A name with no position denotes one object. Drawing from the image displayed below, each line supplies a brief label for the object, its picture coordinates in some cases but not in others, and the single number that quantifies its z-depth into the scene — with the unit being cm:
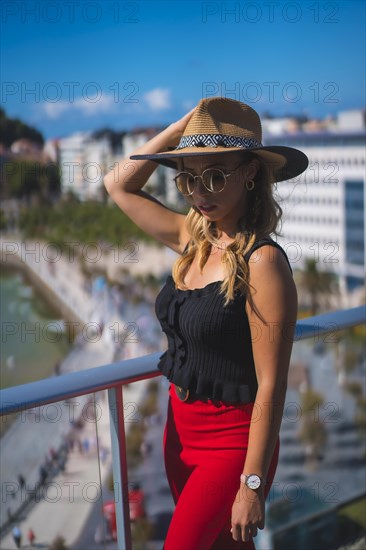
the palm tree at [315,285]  4122
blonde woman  114
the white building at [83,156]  5388
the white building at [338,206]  4984
